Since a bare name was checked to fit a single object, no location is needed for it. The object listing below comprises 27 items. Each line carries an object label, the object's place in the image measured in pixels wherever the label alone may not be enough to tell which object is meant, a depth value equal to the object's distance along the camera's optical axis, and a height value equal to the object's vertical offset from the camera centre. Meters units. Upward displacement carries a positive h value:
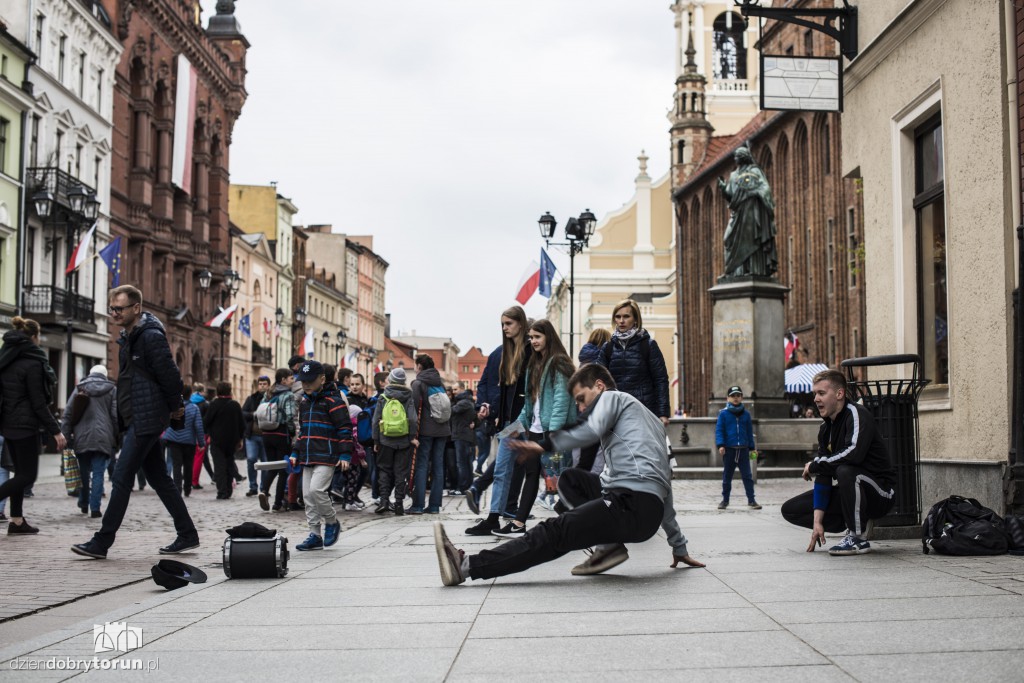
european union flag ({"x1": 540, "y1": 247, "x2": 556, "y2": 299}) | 31.58 +3.87
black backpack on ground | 8.67 -0.71
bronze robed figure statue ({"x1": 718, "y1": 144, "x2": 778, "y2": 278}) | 25.58 +3.92
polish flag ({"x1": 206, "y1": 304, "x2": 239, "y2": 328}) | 42.88 +3.66
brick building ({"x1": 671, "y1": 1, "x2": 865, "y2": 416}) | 51.44 +9.15
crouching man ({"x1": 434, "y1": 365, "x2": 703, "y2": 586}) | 7.40 -0.45
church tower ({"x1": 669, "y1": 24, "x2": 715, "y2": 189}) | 86.44 +20.65
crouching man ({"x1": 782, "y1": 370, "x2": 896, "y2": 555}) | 8.97 -0.32
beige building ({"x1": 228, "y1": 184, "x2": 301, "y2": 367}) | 85.19 +14.03
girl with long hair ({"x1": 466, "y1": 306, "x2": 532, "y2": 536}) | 11.20 +0.31
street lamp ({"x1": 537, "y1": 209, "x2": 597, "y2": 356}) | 29.34 +4.62
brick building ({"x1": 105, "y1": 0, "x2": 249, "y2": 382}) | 51.66 +11.67
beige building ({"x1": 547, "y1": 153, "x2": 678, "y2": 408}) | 97.19 +13.41
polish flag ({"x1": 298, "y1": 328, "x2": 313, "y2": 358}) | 57.09 +3.77
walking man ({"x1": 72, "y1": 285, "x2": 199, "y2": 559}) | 9.62 +0.15
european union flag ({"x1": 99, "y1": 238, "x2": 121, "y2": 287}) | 34.88 +4.69
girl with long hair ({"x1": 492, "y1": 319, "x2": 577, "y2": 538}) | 10.30 +0.23
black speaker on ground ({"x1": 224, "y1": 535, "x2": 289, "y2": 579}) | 8.19 -0.87
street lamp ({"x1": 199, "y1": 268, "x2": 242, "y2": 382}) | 41.28 +4.88
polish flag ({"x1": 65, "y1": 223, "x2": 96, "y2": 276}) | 32.28 +4.37
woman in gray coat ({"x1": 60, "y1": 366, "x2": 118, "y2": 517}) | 15.11 -0.09
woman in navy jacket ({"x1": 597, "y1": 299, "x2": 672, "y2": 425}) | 11.57 +0.57
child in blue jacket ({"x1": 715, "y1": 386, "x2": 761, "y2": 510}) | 15.48 -0.14
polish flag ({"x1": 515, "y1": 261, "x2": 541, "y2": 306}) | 29.94 +3.32
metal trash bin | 9.84 -0.07
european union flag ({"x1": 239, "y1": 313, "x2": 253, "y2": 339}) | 52.64 +4.17
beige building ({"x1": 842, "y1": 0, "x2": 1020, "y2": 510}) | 10.62 +2.07
